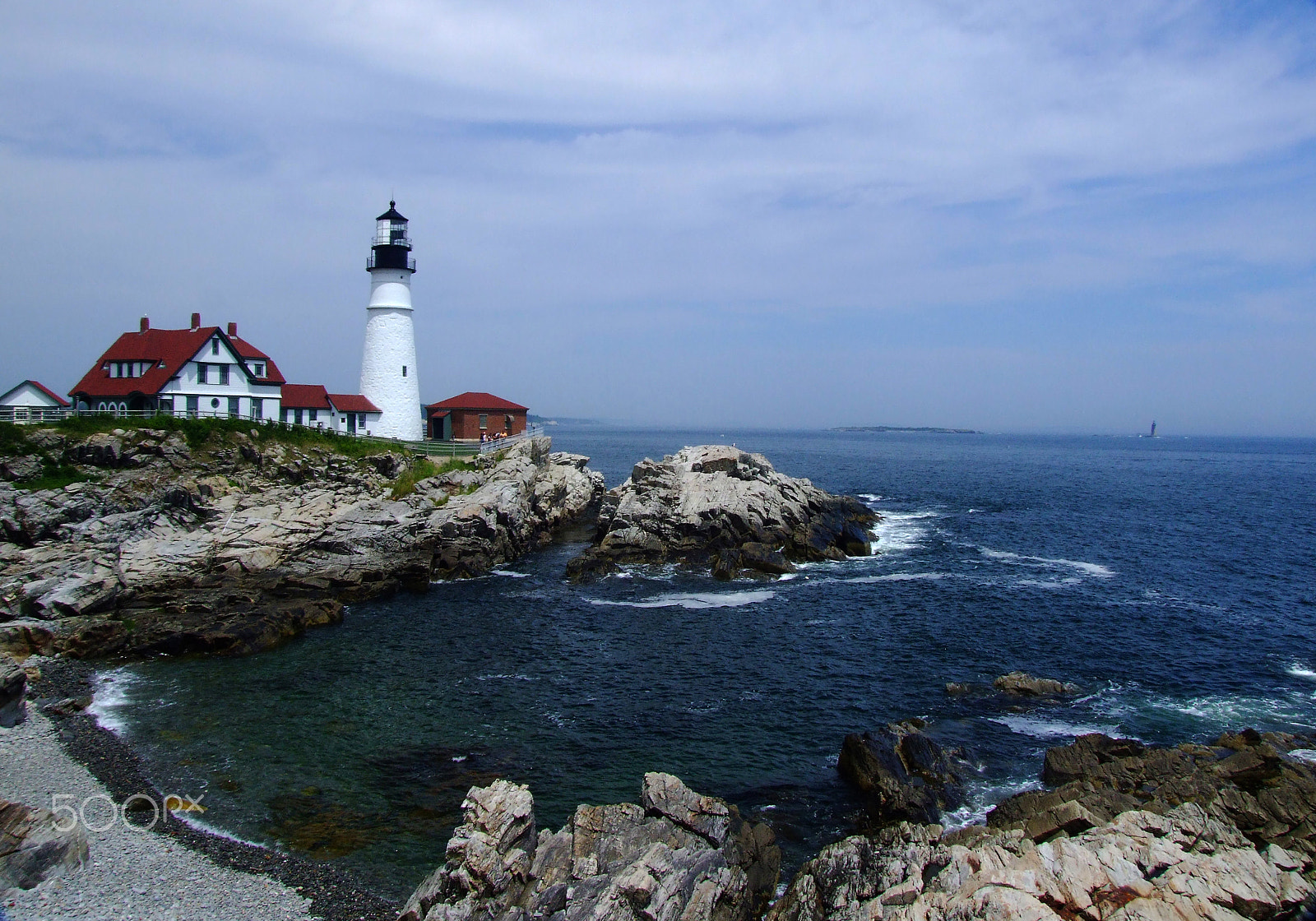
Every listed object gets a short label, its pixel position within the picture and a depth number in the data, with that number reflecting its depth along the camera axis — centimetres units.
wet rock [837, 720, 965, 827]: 1966
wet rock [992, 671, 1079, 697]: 2747
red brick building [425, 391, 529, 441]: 6291
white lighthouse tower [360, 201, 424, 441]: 5609
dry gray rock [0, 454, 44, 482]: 3716
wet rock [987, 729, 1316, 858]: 1686
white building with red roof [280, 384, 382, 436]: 5500
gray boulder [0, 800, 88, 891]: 1605
